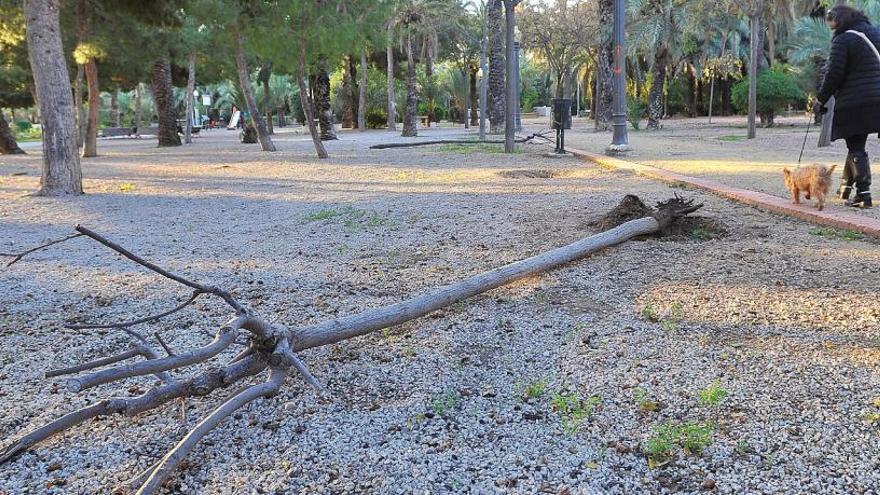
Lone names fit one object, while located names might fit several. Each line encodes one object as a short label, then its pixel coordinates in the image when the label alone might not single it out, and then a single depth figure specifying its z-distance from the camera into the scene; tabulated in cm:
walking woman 540
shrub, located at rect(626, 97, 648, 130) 2716
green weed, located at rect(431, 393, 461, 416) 243
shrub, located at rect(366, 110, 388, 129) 4234
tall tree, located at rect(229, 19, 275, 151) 1540
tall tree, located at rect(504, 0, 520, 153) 1345
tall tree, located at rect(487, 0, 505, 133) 2403
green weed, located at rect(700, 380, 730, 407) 236
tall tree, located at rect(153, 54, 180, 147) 2280
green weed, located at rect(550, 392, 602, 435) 229
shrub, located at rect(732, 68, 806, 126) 2412
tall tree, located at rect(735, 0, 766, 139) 1641
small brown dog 545
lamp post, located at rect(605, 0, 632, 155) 1243
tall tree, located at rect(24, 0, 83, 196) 820
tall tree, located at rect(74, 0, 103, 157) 1370
